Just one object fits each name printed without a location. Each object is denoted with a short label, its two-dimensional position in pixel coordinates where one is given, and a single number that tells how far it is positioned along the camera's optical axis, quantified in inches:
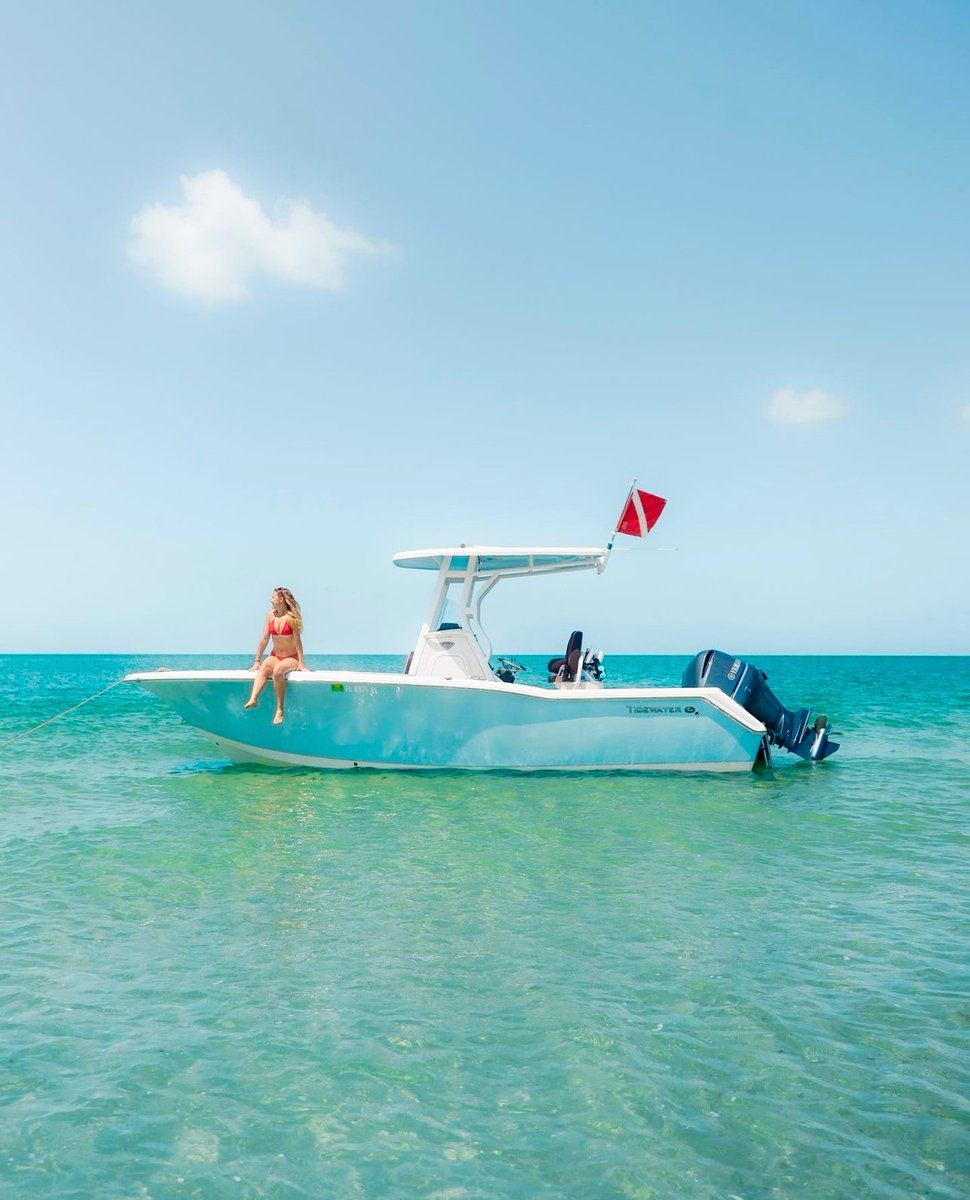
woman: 431.8
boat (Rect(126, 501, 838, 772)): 437.1
